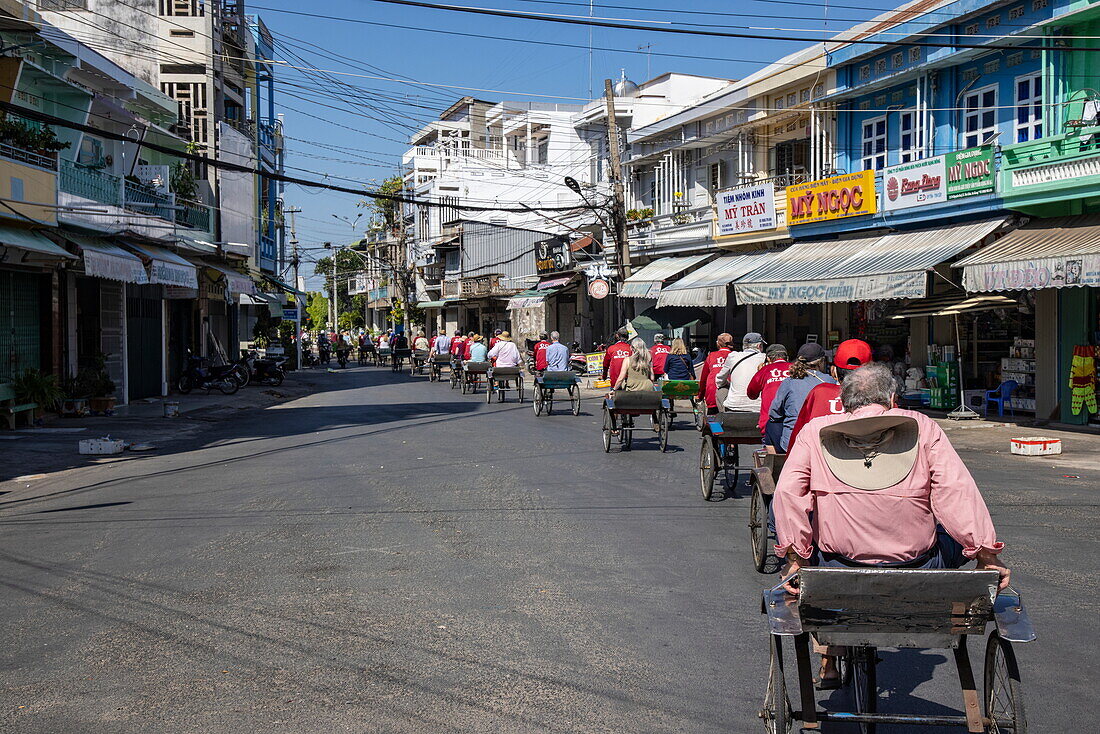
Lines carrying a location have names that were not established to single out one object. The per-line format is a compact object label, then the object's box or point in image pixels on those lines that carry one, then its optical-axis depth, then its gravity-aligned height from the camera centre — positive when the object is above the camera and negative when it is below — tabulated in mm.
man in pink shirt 3891 -625
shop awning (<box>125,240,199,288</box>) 22109 +2008
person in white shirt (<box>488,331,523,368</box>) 23672 -179
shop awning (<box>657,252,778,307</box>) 25188 +1699
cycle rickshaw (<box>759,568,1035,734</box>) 3621 -1070
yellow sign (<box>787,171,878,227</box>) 21875 +3473
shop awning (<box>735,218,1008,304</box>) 18438 +1629
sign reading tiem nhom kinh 25547 +3735
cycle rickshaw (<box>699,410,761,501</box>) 10000 -959
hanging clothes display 17000 -674
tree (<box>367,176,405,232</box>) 80062 +11542
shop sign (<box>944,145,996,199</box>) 18422 +3322
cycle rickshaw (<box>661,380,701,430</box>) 15453 -703
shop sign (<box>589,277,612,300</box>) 31094 +1867
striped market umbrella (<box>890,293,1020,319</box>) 18359 +718
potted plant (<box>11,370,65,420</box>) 18156 -670
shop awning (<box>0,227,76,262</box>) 16094 +1902
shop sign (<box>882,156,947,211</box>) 19703 +3345
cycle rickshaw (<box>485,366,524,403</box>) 23328 -785
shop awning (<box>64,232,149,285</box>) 18578 +1844
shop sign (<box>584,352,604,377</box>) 32219 -619
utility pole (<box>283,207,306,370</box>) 47656 +800
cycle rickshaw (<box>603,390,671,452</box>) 13719 -956
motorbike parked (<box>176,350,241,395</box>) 28203 -813
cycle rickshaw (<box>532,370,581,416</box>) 19906 -841
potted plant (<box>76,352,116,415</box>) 20859 -791
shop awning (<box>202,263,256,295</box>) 29456 +2162
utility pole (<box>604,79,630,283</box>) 28906 +4439
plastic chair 19344 -1065
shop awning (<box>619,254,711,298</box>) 29297 +2165
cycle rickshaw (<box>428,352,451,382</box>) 35219 -572
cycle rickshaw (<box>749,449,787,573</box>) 7012 -1191
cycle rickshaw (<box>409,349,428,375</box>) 41062 -441
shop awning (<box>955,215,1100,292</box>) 15164 +1369
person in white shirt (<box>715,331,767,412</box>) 10680 -328
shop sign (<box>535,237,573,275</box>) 43131 +4186
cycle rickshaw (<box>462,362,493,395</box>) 26281 -795
